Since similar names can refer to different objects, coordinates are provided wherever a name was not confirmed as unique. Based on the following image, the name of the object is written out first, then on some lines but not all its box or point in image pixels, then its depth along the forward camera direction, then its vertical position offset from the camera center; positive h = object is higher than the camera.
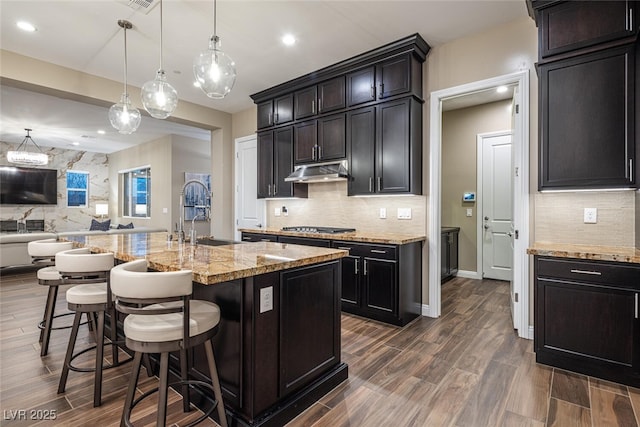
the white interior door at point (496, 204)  5.04 +0.12
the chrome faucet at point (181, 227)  2.77 -0.13
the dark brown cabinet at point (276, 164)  4.66 +0.75
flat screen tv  8.41 +0.76
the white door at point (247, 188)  5.53 +0.45
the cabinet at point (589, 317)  2.10 -0.75
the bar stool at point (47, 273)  2.54 -0.49
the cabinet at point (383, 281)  3.19 -0.73
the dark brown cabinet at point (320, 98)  4.01 +1.52
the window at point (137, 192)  8.98 +0.62
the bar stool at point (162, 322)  1.38 -0.54
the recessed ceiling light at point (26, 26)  3.12 +1.88
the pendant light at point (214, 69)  2.43 +1.11
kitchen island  1.67 -0.66
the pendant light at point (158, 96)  2.97 +1.12
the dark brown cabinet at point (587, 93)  2.27 +0.89
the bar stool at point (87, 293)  1.99 -0.53
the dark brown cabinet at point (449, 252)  4.95 -0.67
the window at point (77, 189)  9.58 +0.75
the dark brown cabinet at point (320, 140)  4.01 +0.97
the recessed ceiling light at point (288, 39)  3.37 +1.88
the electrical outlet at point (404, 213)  3.72 -0.01
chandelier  7.14 +1.31
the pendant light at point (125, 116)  3.38 +1.05
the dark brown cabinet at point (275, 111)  4.63 +1.55
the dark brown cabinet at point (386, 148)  3.43 +0.73
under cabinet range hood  3.93 +0.52
